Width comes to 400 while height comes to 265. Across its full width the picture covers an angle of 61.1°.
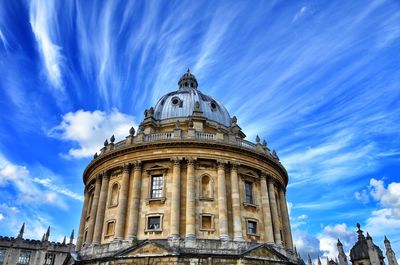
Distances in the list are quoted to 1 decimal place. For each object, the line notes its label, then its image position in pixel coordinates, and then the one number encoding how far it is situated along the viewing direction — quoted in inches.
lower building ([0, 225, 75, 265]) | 2573.8
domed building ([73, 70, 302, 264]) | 1069.8
